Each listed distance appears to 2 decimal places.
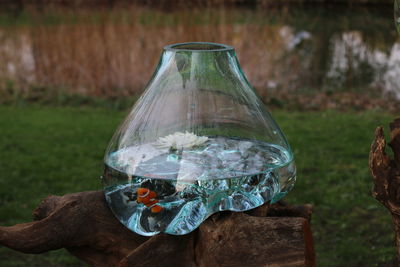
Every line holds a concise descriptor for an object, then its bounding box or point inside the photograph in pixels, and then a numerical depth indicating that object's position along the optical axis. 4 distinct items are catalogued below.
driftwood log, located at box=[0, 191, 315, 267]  0.91
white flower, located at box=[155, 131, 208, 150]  0.98
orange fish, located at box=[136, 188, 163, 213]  0.93
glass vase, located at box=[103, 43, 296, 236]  0.94
